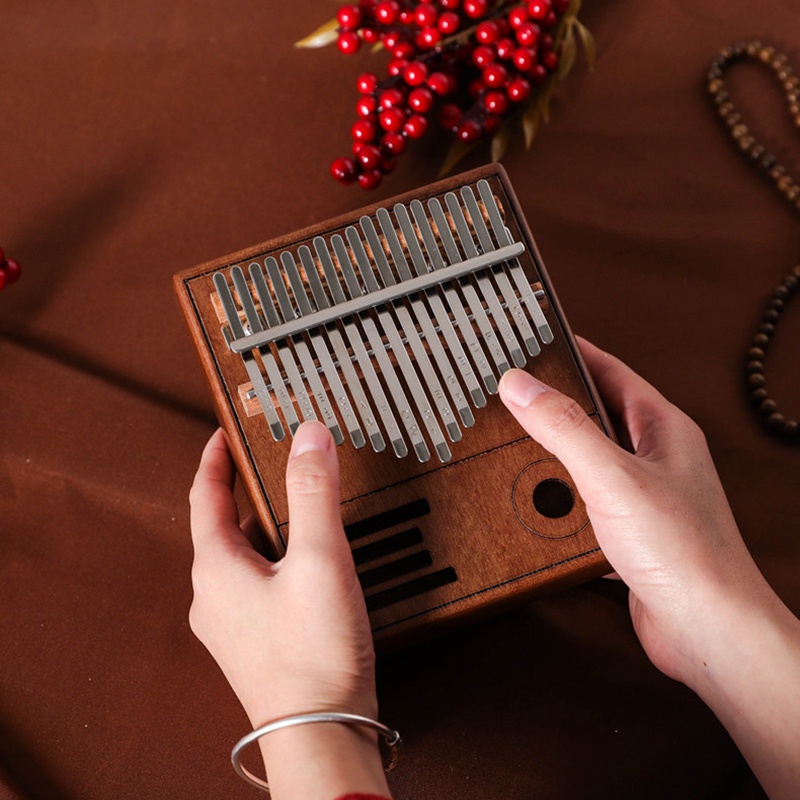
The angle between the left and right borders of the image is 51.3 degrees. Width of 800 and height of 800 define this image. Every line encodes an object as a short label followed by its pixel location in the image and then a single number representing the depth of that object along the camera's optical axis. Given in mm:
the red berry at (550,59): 1077
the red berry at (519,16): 1039
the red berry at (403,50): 1053
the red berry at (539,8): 1021
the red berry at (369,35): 1073
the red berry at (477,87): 1097
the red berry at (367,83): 1045
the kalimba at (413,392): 828
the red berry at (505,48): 1050
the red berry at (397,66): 1061
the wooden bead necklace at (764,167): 1032
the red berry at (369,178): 1067
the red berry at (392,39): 1051
